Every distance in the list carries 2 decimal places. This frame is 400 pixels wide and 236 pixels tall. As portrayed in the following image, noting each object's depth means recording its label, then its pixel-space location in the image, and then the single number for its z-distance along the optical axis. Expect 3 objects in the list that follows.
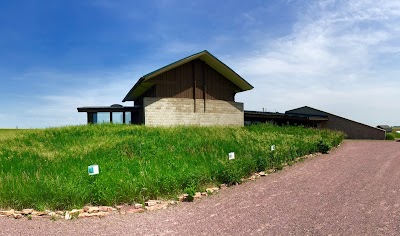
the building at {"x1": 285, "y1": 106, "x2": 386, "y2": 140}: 36.25
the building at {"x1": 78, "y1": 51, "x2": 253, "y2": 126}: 24.81
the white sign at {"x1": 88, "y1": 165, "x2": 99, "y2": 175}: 7.60
